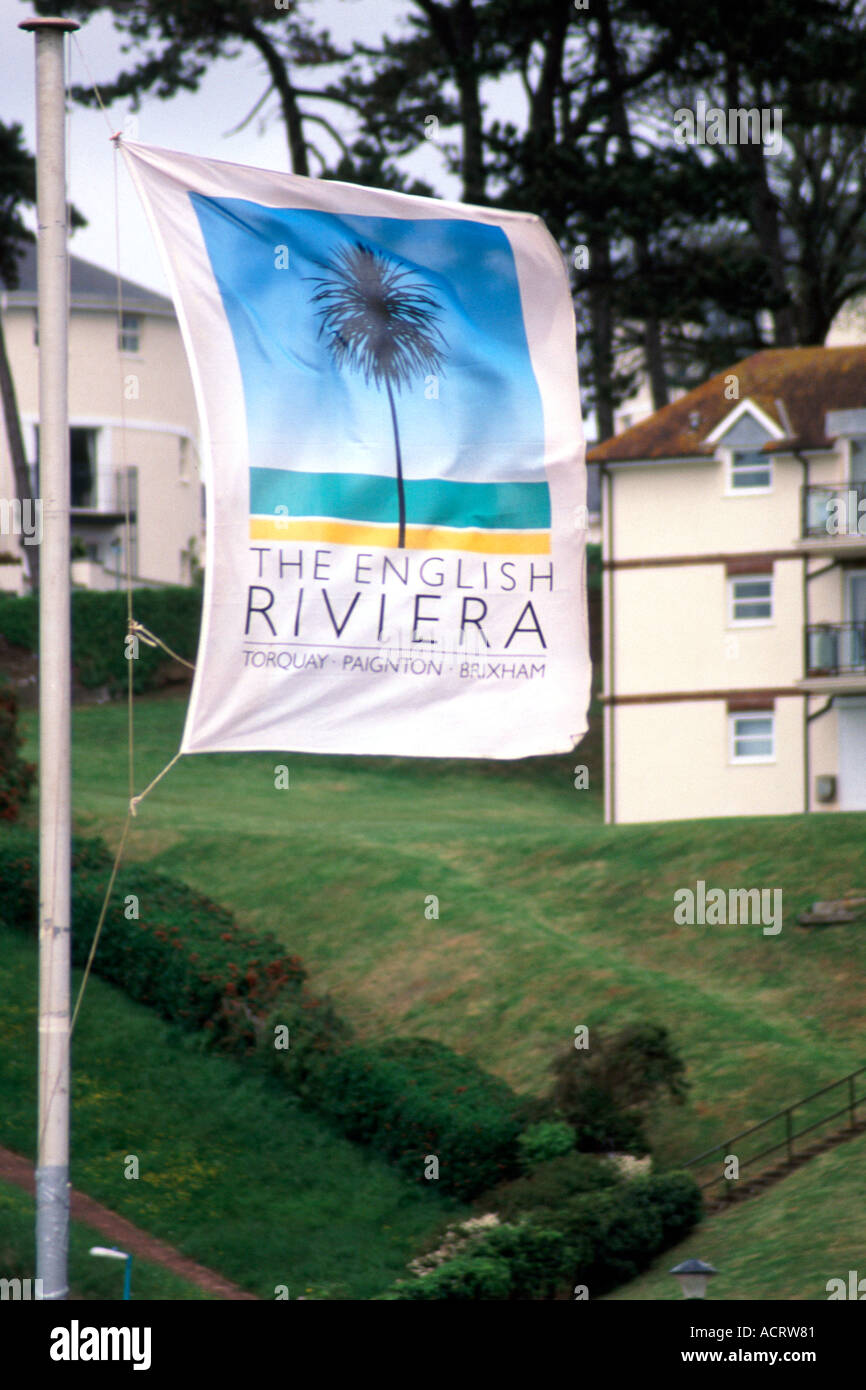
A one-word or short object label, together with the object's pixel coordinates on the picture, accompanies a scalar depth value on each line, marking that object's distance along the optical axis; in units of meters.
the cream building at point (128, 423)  74.38
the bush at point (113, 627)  58.62
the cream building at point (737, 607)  45.03
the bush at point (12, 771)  33.28
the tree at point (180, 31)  50.59
